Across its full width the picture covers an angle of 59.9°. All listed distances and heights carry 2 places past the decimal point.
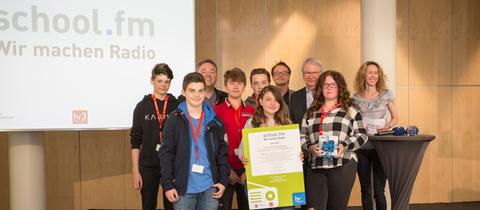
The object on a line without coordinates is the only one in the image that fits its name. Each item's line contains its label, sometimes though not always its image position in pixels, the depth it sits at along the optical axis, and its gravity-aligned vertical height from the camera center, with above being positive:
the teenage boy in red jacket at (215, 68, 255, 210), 3.00 -0.19
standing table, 3.30 -0.55
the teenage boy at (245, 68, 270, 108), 3.28 +0.10
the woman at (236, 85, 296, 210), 2.84 -0.12
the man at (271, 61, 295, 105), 3.67 +0.15
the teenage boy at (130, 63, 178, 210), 3.09 -0.31
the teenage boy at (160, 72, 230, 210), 2.62 -0.38
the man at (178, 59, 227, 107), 3.58 +0.13
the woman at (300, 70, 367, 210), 2.86 -0.34
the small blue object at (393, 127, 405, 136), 3.40 -0.32
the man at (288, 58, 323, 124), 3.35 +0.00
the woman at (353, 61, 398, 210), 3.61 -0.19
